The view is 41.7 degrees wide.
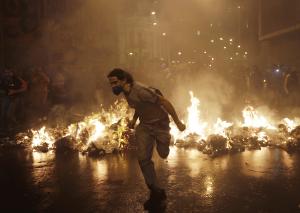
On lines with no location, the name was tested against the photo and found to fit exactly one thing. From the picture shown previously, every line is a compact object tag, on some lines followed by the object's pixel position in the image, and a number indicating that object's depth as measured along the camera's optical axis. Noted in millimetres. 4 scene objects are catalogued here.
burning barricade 9594
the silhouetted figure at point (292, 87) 16859
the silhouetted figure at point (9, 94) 14266
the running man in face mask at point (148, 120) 5617
